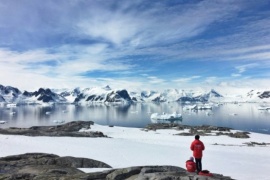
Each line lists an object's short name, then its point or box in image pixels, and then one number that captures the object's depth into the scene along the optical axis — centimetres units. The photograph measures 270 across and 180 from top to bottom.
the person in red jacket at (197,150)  904
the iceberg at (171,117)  6907
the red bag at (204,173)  761
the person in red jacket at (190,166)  860
